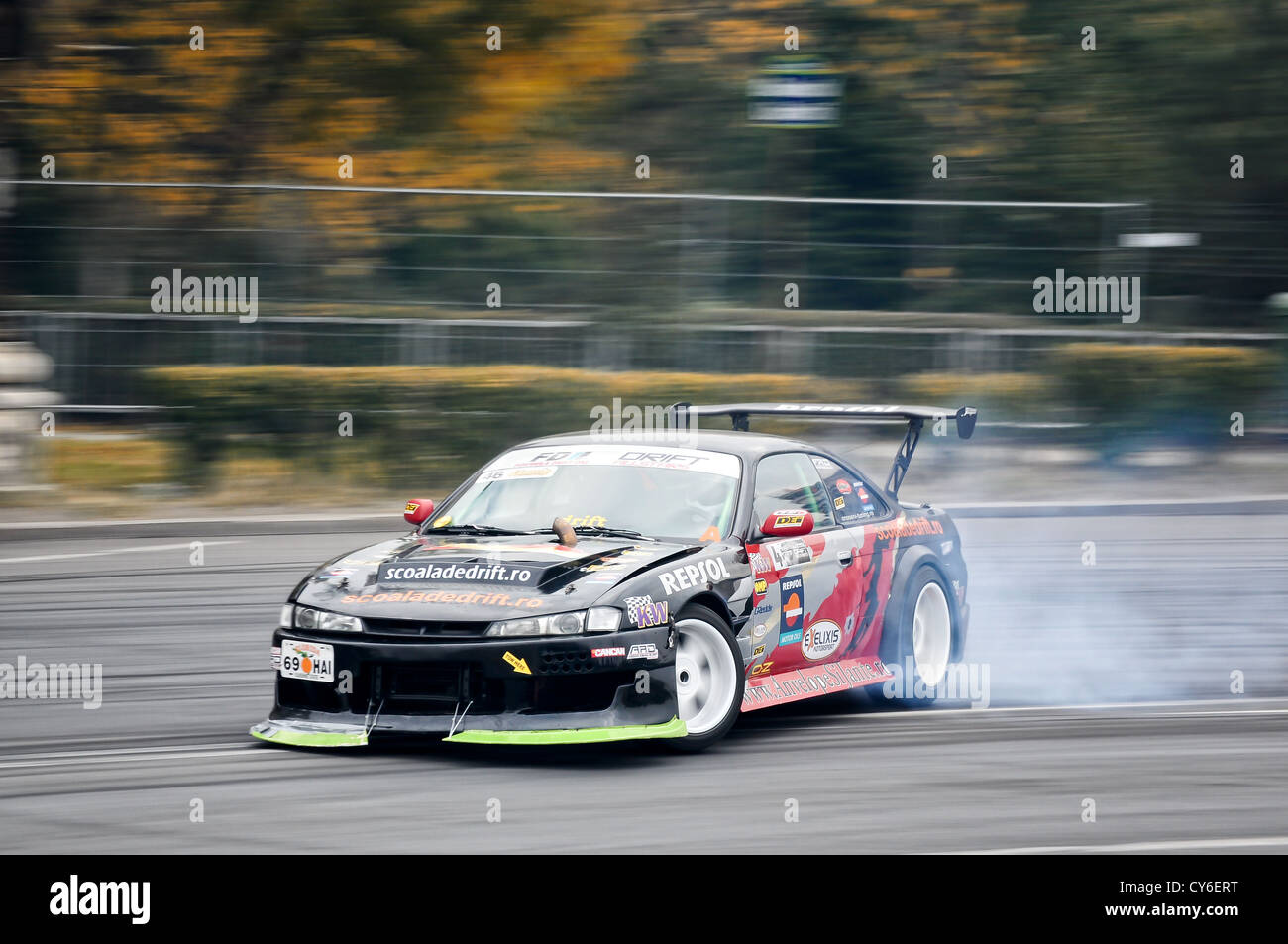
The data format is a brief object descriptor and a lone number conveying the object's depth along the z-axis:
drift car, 13.86
